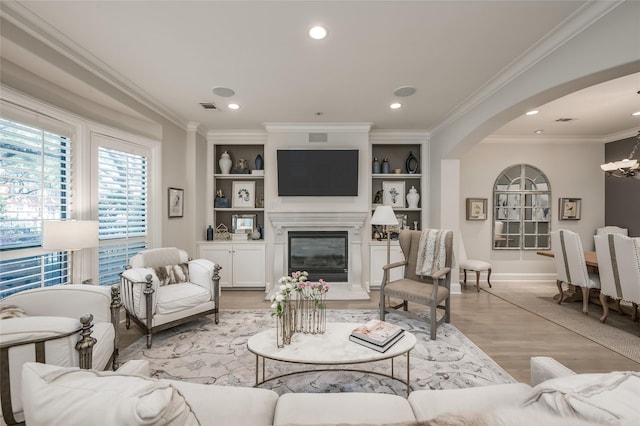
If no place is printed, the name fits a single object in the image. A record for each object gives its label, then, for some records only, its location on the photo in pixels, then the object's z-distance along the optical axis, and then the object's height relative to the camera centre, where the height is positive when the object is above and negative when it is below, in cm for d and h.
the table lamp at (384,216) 382 -5
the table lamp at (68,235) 225 -20
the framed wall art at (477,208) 524 +8
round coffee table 182 -95
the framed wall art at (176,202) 409 +14
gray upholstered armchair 305 -80
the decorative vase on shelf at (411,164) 501 +87
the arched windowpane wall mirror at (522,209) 532 +7
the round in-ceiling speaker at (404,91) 316 +140
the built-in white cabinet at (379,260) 468 -81
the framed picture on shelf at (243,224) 498 -22
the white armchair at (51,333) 139 -72
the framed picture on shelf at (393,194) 506 +33
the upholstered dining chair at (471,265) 468 -90
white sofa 66 -48
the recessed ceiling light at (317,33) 213 +139
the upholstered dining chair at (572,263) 368 -69
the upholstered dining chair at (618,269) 302 -63
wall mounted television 450 +68
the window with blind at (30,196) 222 +13
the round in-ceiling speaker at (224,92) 320 +140
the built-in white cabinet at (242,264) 469 -88
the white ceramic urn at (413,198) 495 +25
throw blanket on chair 340 -50
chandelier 374 +62
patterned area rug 216 -133
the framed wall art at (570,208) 529 +9
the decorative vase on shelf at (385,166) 492 +81
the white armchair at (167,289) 270 -85
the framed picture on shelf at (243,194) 505 +32
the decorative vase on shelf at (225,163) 492 +85
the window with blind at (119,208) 314 +4
